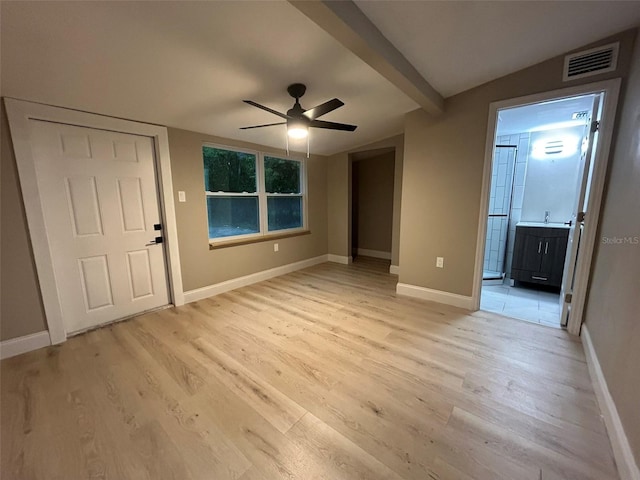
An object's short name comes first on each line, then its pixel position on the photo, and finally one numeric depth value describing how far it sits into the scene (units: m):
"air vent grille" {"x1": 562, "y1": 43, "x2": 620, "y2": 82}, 2.04
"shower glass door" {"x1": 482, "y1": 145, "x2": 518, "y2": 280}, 3.90
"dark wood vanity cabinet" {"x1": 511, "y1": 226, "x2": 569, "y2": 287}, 3.43
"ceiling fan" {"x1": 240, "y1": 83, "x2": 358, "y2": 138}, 2.11
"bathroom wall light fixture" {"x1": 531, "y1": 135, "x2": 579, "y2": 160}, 3.58
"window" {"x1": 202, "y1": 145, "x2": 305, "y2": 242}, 3.56
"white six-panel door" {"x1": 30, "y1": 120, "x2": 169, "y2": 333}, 2.33
